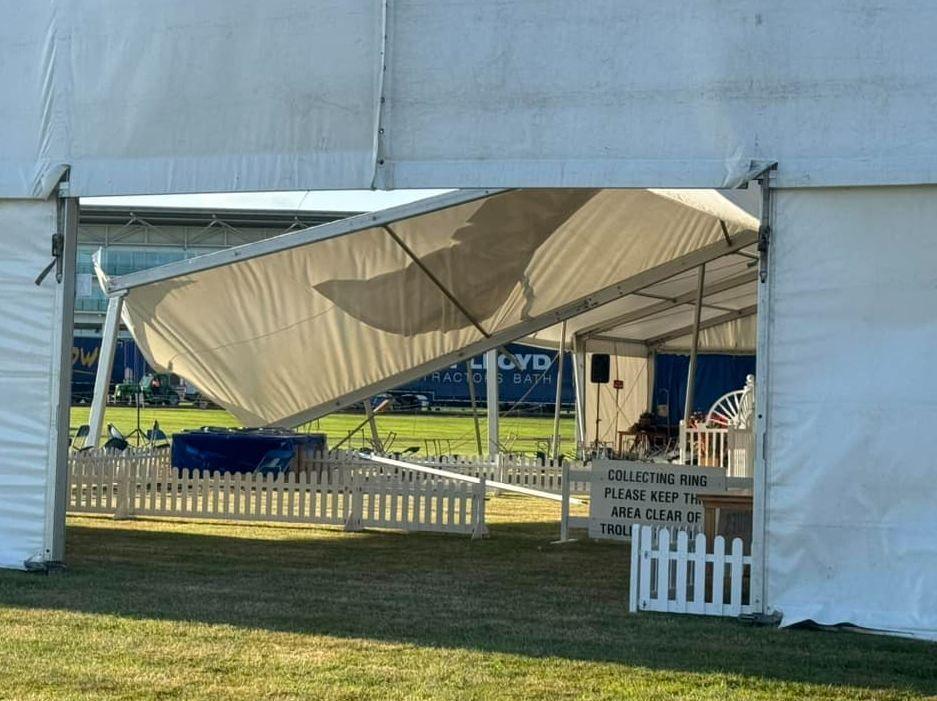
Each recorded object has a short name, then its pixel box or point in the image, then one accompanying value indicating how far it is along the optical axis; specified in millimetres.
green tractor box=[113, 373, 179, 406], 54625
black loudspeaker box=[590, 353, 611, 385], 27422
